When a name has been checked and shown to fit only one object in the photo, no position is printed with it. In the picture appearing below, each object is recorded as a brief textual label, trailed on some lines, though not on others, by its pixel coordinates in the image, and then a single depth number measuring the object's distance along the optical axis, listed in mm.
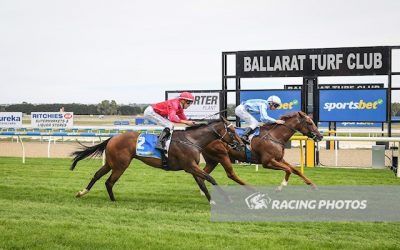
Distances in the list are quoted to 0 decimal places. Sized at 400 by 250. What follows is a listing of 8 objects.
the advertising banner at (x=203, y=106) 17797
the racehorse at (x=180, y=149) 8453
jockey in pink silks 8555
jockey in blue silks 10099
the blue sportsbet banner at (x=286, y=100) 16594
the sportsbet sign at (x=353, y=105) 15938
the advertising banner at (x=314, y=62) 15914
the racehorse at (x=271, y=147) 9383
